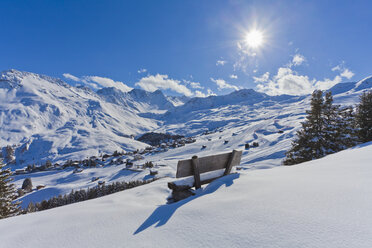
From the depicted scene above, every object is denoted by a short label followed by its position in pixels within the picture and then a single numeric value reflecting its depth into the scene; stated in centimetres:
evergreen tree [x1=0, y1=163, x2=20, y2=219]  1068
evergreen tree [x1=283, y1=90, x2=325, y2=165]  1200
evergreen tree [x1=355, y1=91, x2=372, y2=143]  1329
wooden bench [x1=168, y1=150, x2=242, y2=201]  499
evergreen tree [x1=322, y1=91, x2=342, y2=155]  1181
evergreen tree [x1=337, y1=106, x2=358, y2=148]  1172
